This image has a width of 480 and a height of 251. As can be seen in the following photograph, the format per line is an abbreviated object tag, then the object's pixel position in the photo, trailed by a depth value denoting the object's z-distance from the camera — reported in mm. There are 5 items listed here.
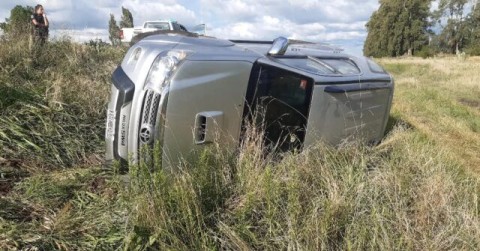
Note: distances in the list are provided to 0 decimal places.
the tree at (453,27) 70125
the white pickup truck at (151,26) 17869
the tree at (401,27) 61625
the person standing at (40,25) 7043
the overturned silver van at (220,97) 3086
